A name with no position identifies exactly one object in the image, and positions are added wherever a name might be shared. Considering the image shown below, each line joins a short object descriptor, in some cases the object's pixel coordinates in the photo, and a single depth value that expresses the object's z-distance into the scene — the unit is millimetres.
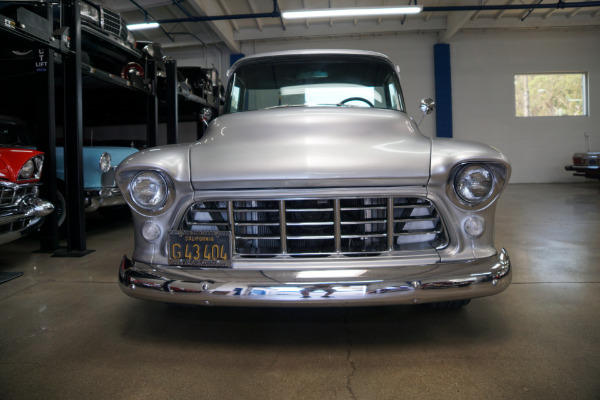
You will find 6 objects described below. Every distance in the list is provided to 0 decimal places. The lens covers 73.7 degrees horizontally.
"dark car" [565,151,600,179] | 9204
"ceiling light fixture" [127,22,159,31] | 9320
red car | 2857
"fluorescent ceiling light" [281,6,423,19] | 8727
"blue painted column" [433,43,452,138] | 12055
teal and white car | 4137
